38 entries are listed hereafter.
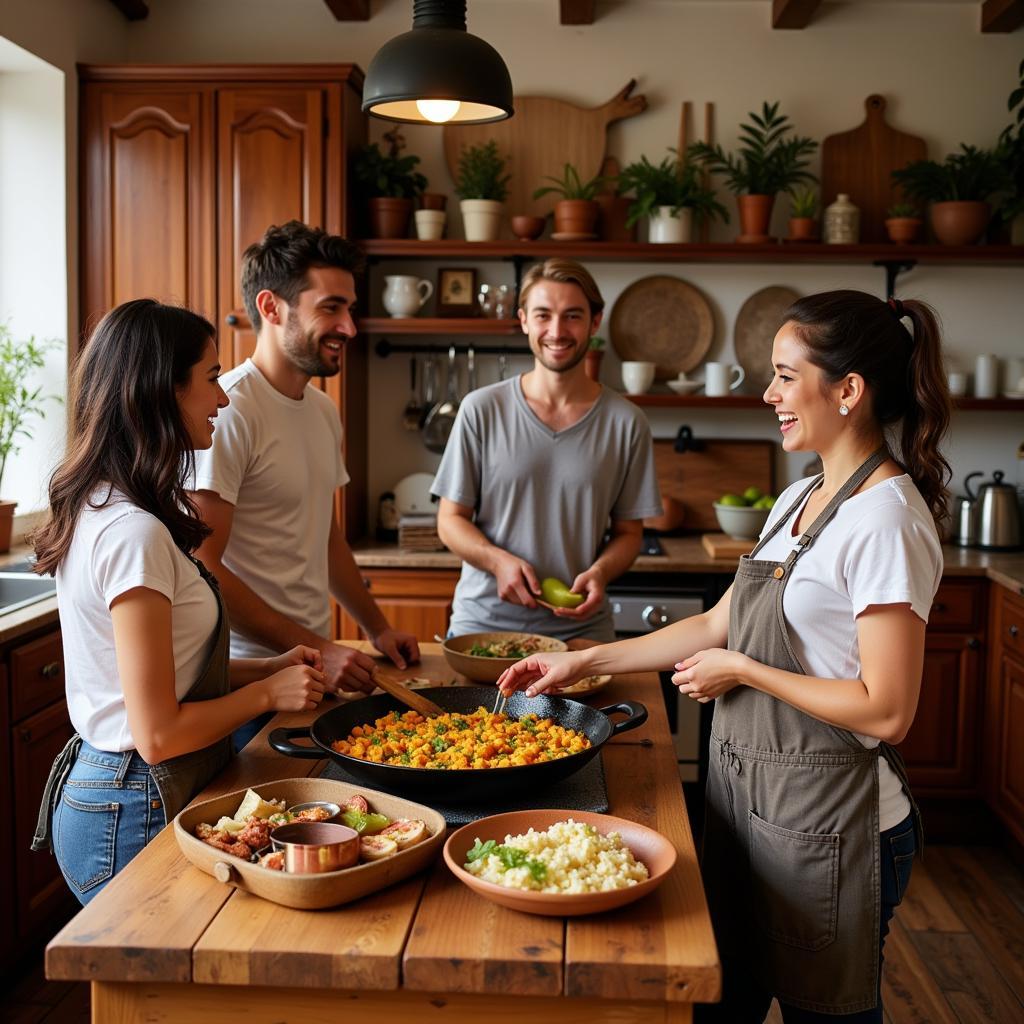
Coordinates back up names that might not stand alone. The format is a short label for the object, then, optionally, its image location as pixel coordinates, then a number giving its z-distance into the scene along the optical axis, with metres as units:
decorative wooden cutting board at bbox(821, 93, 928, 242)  4.50
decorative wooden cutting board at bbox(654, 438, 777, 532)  4.65
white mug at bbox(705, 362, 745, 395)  4.44
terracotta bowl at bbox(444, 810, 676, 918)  1.32
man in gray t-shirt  2.83
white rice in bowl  1.35
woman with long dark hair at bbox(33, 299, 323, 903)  1.63
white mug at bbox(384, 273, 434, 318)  4.39
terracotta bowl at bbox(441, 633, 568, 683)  2.24
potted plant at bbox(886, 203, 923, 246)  4.31
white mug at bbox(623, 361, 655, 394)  4.44
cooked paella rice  1.69
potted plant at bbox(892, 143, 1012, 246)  4.28
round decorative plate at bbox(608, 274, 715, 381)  4.63
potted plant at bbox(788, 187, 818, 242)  4.34
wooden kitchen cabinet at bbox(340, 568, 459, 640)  4.10
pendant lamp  2.05
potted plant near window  3.73
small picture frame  4.61
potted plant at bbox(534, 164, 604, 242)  4.35
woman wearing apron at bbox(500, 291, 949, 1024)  1.66
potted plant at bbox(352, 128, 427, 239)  4.30
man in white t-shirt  2.36
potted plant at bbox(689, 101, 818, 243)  4.36
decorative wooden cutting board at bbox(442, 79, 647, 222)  4.54
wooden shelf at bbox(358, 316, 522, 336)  4.33
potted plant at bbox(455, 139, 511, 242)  4.40
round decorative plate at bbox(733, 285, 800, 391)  4.61
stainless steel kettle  4.18
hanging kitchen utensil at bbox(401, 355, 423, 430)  4.67
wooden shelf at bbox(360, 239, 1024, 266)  4.30
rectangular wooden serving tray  1.33
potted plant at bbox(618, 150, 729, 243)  4.34
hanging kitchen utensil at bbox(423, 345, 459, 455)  4.59
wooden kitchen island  1.25
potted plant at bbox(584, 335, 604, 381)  4.45
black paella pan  1.60
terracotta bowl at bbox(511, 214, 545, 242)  4.38
